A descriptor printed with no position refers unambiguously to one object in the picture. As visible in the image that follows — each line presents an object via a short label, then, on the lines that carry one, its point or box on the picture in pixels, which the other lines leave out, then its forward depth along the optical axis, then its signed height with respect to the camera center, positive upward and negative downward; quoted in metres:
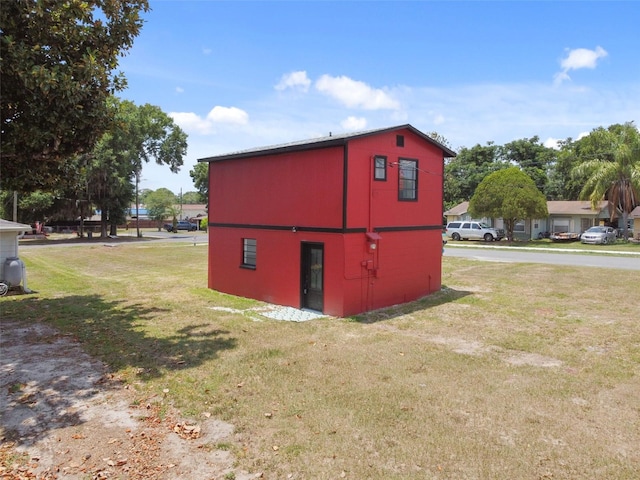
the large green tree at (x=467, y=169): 53.97 +6.74
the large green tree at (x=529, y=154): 54.94 +8.86
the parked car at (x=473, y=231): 38.09 -0.70
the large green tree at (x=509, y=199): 33.47 +1.93
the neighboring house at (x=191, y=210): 95.94 +2.09
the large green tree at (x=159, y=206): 70.00 +2.14
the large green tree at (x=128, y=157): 39.97 +6.13
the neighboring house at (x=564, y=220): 38.12 +0.43
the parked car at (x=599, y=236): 33.12 -0.79
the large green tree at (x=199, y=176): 78.15 +7.67
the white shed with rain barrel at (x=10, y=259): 13.98 -1.35
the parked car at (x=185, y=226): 64.25 -0.97
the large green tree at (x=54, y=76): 7.82 +2.57
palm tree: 33.12 +3.67
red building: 11.23 +0.03
